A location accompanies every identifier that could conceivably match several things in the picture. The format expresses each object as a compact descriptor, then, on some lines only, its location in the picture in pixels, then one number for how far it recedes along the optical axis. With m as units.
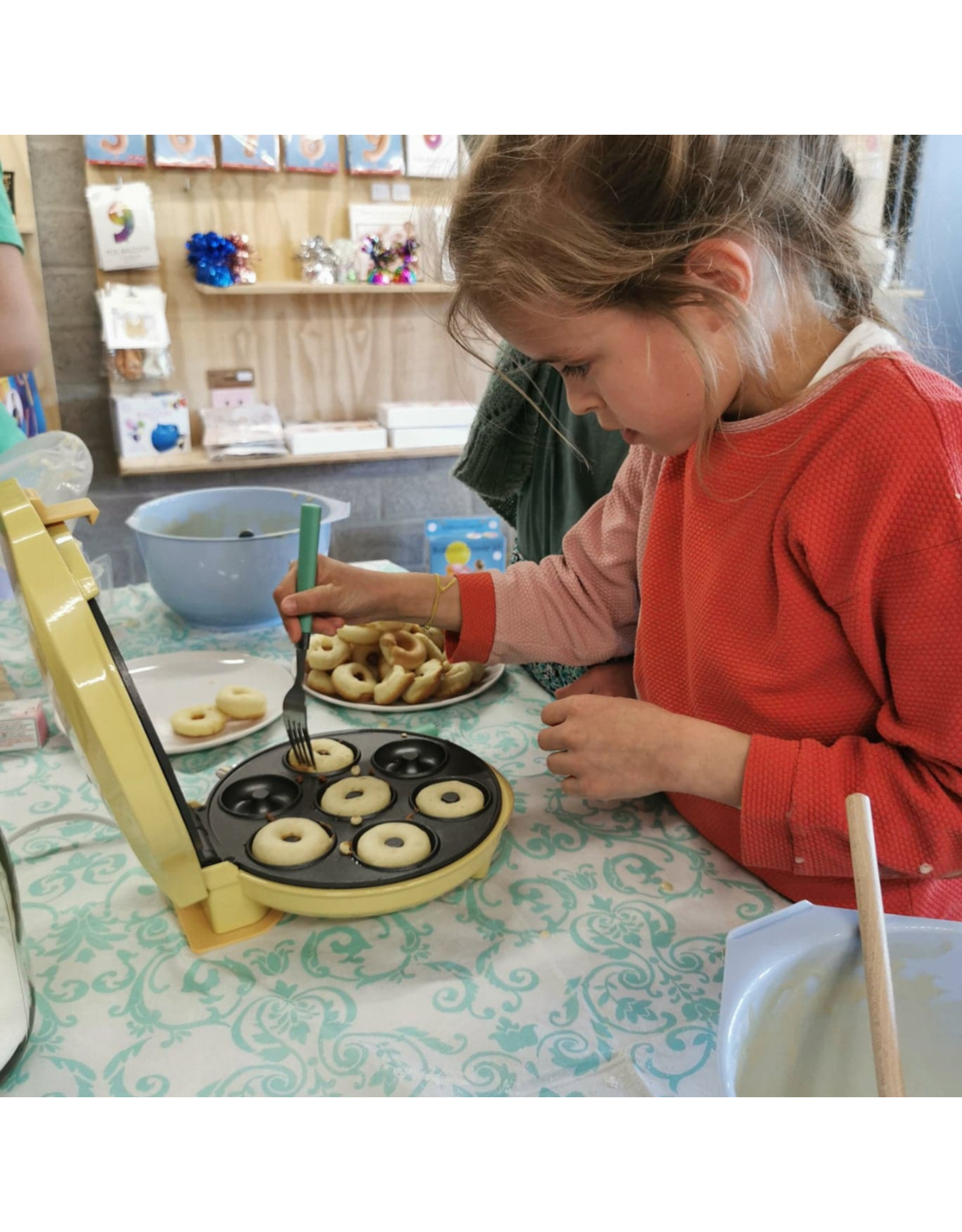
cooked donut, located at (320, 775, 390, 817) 0.73
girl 0.60
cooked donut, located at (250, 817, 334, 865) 0.67
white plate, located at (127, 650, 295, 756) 1.01
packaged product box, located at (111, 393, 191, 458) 2.54
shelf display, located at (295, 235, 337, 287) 2.62
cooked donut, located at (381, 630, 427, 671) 1.02
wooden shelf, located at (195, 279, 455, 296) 2.52
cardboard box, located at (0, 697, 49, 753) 0.91
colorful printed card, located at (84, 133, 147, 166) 2.35
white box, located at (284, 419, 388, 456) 2.68
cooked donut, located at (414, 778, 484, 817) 0.73
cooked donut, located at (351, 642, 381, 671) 1.07
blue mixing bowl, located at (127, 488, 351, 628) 1.17
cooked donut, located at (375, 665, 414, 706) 0.99
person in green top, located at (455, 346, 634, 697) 1.23
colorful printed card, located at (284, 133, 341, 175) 2.54
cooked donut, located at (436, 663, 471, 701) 1.03
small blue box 2.84
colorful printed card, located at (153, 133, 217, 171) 2.41
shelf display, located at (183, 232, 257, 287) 2.48
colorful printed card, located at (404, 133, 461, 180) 2.68
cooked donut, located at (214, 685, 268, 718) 0.96
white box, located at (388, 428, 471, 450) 2.82
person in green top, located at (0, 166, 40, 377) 1.39
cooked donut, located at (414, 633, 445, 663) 1.07
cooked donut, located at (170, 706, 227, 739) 0.92
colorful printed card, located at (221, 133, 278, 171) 2.47
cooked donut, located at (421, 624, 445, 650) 1.11
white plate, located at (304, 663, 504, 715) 0.99
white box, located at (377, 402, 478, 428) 2.80
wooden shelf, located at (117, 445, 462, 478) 2.53
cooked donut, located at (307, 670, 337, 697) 1.02
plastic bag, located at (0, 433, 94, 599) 1.04
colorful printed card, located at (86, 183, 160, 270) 2.37
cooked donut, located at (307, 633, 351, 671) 1.05
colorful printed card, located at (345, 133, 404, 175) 2.61
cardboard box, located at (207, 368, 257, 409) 2.70
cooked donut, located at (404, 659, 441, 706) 1.00
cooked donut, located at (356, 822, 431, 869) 0.66
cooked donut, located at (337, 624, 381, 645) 1.05
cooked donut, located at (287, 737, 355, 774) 0.79
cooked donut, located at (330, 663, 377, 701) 1.01
